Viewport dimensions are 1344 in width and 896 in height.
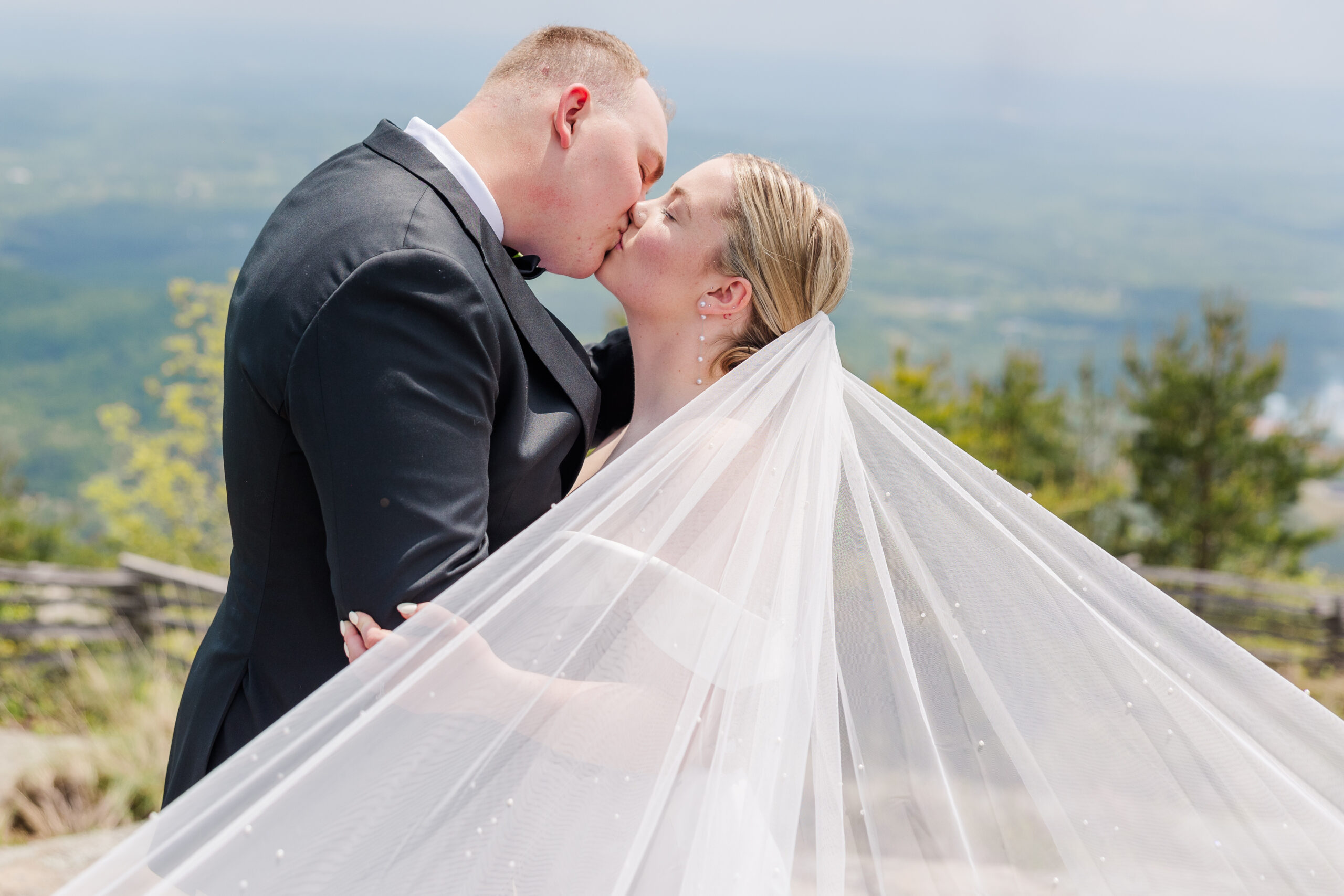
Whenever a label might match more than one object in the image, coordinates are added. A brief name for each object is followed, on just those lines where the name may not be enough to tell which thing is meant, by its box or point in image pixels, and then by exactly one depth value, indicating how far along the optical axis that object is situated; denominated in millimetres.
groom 1564
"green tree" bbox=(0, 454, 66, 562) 21391
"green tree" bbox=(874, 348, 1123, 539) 13336
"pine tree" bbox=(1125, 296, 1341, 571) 19688
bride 1540
